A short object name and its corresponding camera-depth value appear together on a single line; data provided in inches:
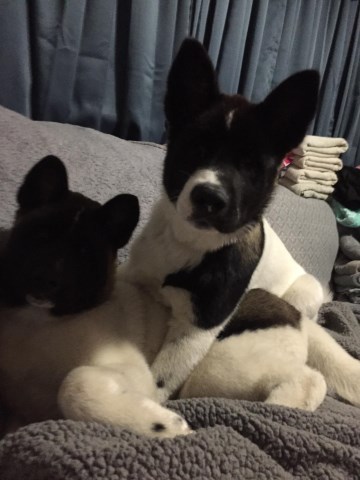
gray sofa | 28.8
